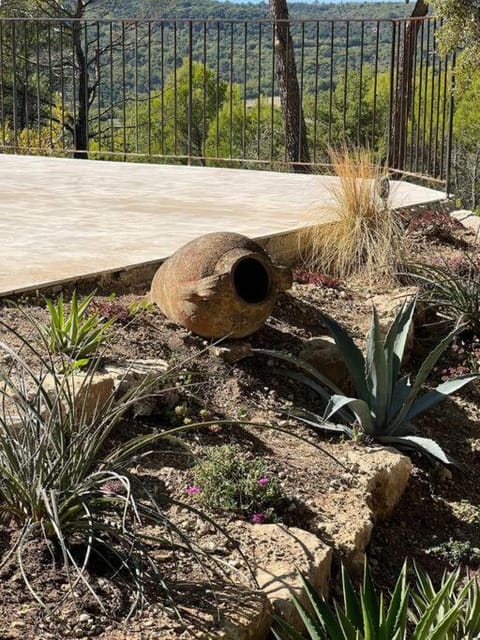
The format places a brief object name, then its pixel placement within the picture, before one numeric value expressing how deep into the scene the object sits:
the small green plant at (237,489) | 3.66
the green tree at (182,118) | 27.16
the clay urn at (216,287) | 4.82
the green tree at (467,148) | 30.53
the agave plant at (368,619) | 2.76
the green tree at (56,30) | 23.76
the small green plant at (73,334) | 4.18
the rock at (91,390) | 3.81
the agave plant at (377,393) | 4.74
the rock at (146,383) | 4.19
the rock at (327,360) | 5.30
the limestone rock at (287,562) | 3.10
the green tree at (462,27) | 7.22
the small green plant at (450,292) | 6.18
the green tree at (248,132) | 29.00
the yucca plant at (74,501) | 2.92
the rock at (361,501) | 3.77
